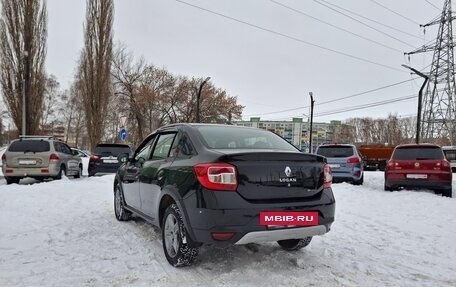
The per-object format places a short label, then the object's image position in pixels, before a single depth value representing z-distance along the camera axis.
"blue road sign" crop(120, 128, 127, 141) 18.36
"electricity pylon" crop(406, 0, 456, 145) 36.01
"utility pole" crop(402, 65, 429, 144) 24.72
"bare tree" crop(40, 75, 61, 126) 65.44
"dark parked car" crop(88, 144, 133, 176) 15.50
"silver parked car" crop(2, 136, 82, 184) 12.46
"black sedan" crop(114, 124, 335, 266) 3.74
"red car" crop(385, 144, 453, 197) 10.61
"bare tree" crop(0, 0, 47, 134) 24.59
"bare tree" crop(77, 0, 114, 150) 27.75
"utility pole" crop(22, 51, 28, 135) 23.66
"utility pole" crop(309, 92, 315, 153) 33.90
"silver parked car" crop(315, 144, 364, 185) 13.09
